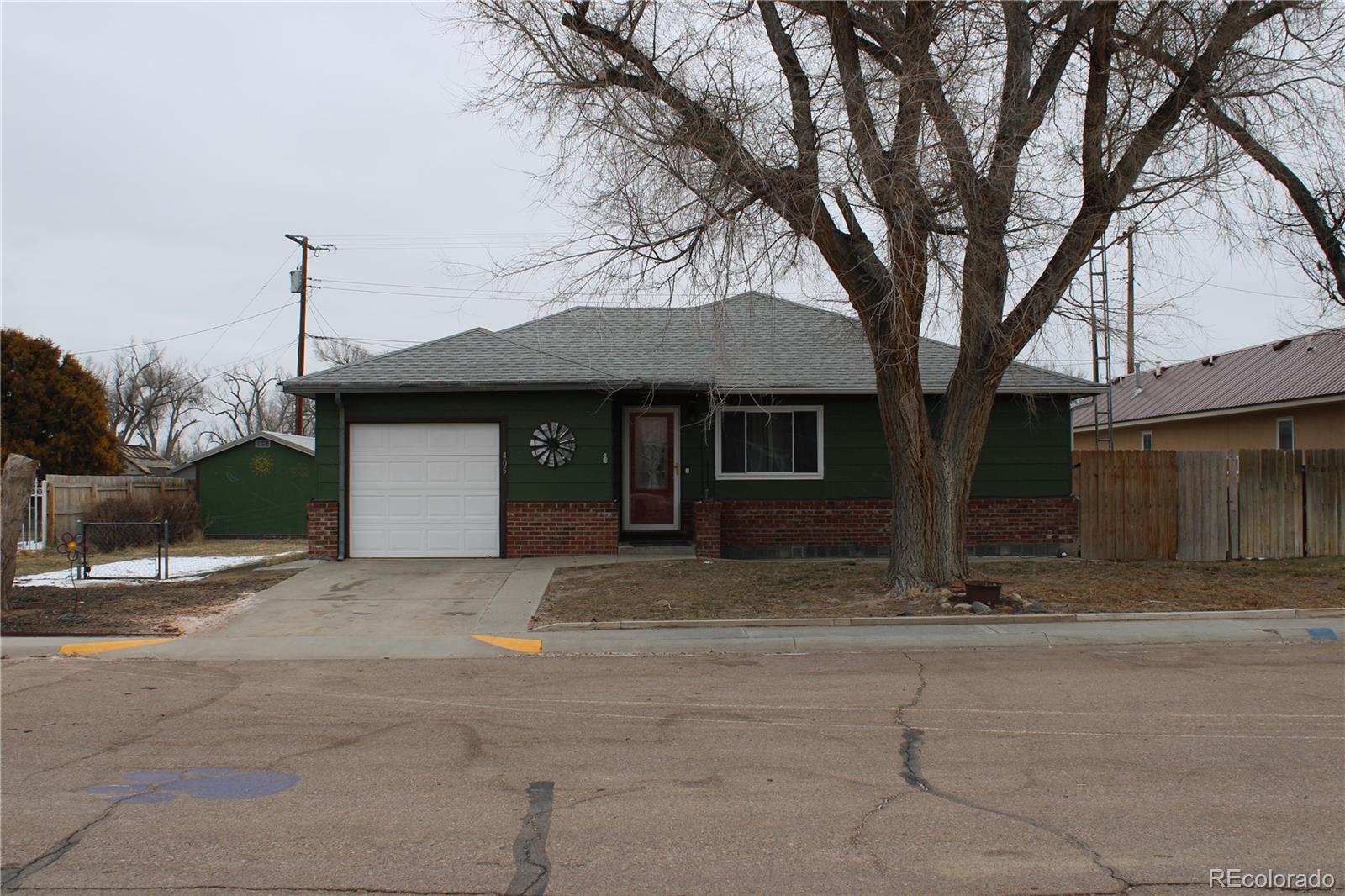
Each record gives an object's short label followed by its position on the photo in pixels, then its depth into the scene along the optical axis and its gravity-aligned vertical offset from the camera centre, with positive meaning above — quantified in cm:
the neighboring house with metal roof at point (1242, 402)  2253 +181
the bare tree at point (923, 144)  1084 +368
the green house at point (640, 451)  1645 +46
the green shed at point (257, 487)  2820 -14
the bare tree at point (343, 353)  4931 +667
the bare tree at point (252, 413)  6588 +454
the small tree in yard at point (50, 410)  2816 +208
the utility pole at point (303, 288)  3354 +658
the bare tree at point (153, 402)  5859 +486
